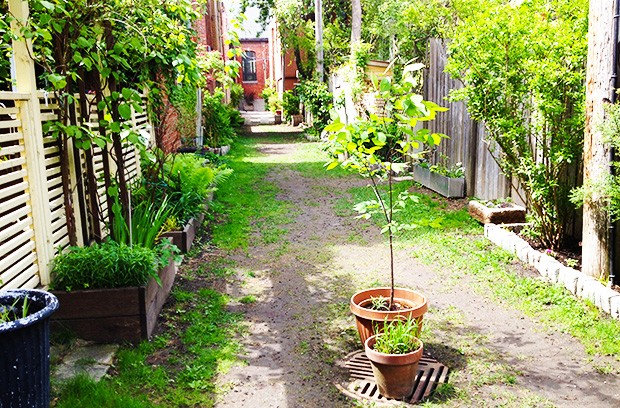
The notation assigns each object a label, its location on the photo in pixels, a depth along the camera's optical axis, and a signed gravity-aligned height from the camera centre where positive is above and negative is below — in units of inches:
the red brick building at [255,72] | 1888.5 +118.5
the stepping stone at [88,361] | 138.8 -62.4
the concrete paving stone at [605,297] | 170.9 -59.6
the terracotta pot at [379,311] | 146.3 -53.7
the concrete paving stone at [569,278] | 189.8 -59.8
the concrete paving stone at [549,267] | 200.2 -59.5
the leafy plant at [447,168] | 341.4 -40.6
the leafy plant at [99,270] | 160.4 -43.6
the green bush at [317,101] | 733.9 +7.9
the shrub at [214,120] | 602.2 -11.3
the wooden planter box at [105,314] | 157.2 -54.9
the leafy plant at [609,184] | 165.0 -26.2
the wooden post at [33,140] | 156.2 -6.9
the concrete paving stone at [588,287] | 178.9 -59.3
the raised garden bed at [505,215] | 262.5 -51.9
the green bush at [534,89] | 208.1 +4.3
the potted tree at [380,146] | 132.3 -10.9
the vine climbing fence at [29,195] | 144.3 -21.8
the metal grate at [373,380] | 133.4 -67.1
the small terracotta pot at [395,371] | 131.0 -61.4
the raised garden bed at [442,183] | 336.5 -49.2
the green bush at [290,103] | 1037.6 +8.1
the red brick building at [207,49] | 377.4 +106.6
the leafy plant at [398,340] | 135.0 -55.6
